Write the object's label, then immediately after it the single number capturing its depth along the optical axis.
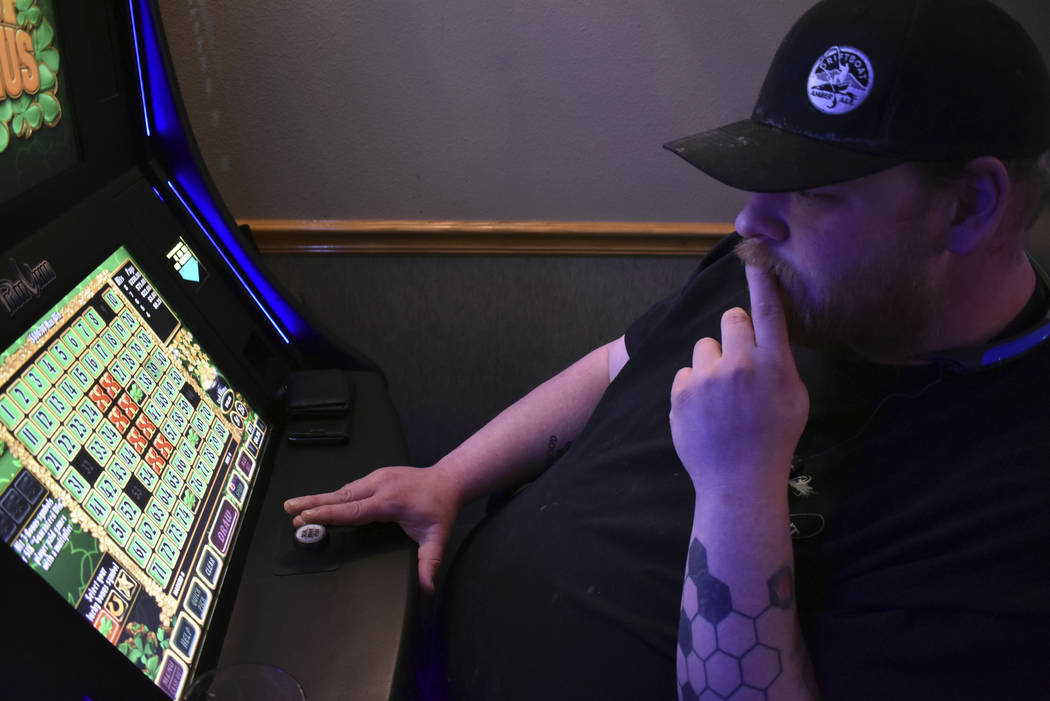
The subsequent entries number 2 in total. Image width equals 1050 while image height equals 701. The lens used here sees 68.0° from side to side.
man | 0.75
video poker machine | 0.68
